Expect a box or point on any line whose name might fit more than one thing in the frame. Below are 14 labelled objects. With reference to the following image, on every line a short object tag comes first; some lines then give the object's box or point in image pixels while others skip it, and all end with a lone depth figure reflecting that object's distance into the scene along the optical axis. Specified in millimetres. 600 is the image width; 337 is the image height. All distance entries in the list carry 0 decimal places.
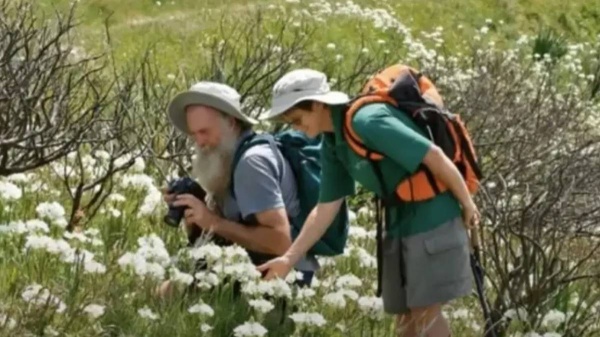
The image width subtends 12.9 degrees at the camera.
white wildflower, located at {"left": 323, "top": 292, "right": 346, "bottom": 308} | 11302
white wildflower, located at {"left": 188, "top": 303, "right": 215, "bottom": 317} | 10302
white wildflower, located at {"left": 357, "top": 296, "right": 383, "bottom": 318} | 11473
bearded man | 11094
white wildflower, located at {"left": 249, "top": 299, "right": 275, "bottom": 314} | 10381
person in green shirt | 10031
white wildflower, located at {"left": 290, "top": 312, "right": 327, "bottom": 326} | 10588
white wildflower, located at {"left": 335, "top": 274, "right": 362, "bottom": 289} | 11928
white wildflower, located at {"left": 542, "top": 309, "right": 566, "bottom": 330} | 11937
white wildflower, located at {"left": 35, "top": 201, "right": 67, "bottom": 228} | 11858
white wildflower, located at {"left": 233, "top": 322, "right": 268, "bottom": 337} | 10052
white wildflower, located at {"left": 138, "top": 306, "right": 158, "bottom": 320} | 10345
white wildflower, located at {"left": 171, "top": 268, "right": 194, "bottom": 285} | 10566
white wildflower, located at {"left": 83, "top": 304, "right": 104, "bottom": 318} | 10331
